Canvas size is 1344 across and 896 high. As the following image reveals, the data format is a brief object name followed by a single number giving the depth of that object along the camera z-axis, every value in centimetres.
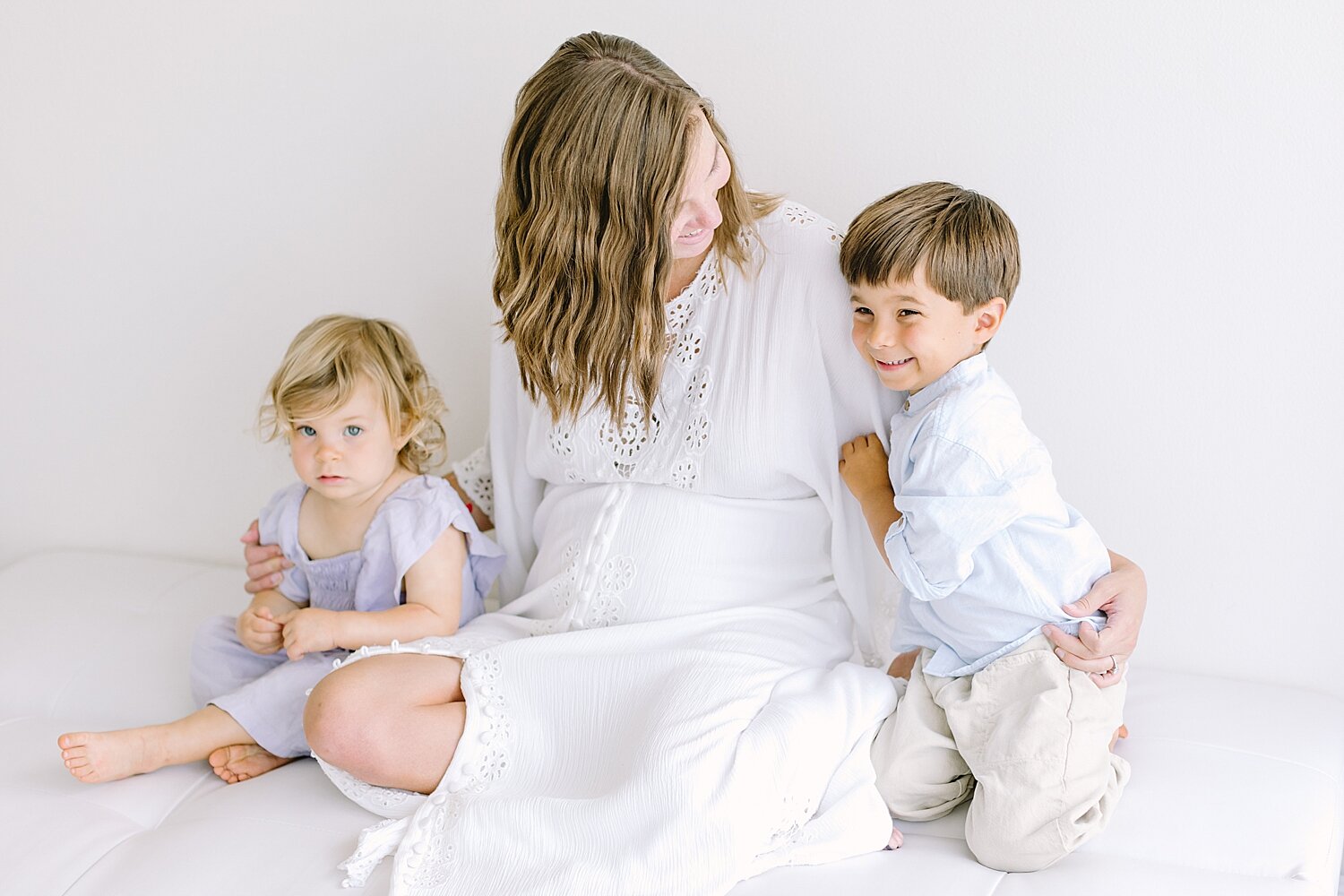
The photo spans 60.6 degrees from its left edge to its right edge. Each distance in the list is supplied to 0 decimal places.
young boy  127
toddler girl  155
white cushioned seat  125
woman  125
